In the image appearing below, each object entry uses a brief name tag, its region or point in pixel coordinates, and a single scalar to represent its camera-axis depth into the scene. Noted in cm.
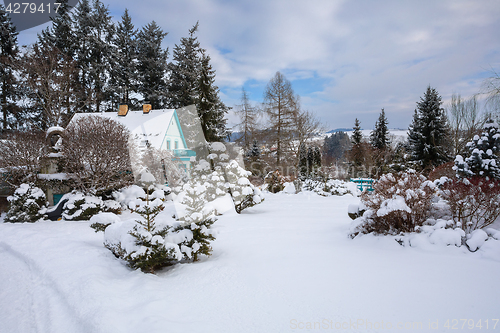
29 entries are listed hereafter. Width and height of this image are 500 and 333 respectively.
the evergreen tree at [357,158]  2473
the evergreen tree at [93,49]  2420
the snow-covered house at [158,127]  1861
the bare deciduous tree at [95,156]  894
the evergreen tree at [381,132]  2911
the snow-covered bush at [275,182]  1725
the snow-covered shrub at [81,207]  849
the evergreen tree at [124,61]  2536
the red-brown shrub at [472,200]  457
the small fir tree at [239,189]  967
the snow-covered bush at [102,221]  523
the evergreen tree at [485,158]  602
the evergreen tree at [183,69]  2553
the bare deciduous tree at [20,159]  929
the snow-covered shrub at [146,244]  389
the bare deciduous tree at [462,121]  1820
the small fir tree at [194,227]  428
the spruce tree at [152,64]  2630
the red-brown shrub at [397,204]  470
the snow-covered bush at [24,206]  834
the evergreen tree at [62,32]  2341
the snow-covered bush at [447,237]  409
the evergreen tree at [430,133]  2000
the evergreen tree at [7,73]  2050
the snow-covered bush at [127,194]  977
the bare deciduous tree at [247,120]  2114
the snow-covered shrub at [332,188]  1622
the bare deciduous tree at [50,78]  1852
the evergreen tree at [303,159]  2553
